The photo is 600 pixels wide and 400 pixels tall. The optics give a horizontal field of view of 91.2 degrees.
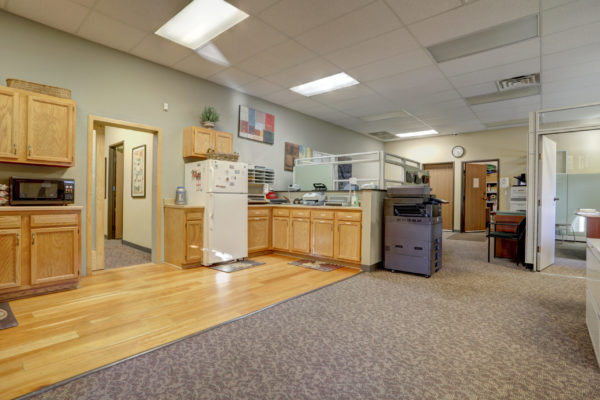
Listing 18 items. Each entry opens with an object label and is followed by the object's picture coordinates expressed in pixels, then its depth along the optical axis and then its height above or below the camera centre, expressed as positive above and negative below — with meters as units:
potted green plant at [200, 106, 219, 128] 4.76 +1.29
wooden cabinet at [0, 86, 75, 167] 2.95 +0.69
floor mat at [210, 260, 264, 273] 4.16 -1.03
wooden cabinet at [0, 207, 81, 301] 2.80 -0.58
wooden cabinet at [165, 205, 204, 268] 4.16 -0.58
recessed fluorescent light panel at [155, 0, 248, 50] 3.15 +2.02
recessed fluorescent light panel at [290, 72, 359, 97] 4.98 +2.04
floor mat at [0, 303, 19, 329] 2.29 -1.03
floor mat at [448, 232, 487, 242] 7.43 -0.99
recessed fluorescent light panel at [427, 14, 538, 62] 3.40 +2.03
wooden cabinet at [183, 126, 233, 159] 4.55 +0.87
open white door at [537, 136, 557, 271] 4.25 -0.03
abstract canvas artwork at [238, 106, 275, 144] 5.55 +1.41
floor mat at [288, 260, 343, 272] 4.29 -1.03
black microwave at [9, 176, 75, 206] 2.96 +0.03
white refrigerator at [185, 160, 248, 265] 4.28 -0.10
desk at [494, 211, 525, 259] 5.01 -0.71
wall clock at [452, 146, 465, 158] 8.73 +1.45
